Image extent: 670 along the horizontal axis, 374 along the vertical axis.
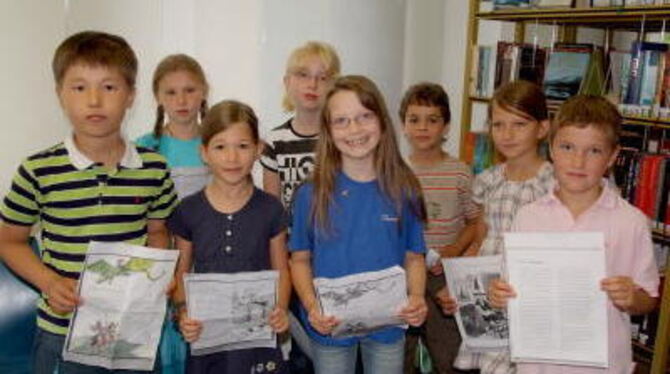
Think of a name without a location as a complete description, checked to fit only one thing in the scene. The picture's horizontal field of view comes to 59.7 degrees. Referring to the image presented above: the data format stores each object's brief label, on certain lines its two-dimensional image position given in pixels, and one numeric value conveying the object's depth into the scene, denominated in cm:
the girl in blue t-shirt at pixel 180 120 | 255
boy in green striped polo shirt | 175
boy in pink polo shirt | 184
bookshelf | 300
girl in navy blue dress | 200
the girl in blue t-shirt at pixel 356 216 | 200
